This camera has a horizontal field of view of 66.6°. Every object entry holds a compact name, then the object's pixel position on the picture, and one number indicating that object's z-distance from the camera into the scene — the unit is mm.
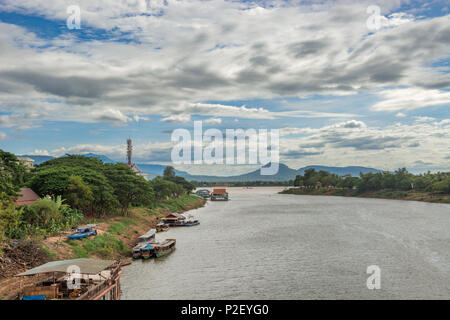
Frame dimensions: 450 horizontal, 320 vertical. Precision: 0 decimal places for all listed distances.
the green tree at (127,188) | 68938
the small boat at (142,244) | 43375
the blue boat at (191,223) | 74688
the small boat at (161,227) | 68000
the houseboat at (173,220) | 74625
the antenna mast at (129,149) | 170988
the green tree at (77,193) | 52781
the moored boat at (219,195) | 183125
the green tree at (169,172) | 176000
